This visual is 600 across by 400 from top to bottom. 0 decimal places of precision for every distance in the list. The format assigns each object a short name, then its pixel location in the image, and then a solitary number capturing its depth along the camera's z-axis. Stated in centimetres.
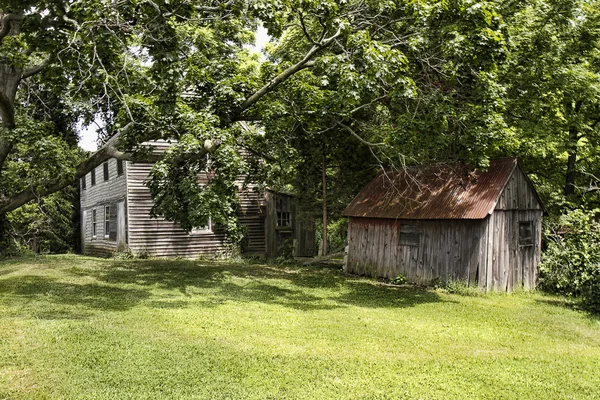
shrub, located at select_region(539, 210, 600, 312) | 1387
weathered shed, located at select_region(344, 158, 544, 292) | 1591
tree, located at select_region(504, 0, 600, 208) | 1725
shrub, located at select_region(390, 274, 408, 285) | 1792
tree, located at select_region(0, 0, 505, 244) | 1267
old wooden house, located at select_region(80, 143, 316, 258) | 2462
